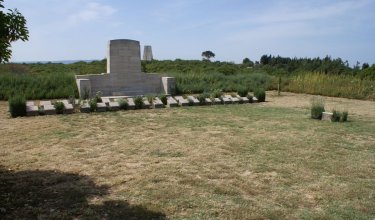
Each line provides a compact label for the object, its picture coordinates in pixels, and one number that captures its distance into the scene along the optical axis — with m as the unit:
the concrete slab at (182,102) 12.33
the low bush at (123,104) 11.30
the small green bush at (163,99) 12.34
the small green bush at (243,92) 13.97
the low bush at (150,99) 12.13
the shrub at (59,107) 10.17
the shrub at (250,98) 13.59
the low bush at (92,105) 10.68
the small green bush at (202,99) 12.65
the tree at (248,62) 47.25
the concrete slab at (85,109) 10.64
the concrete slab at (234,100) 13.14
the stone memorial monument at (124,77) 14.54
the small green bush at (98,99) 11.62
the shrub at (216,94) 13.35
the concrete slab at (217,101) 12.92
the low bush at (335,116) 9.12
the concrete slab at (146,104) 11.73
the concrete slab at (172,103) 12.11
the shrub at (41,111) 10.02
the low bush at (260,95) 13.74
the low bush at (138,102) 11.55
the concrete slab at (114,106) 11.10
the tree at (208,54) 51.66
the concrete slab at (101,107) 10.81
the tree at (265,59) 52.38
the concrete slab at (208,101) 12.77
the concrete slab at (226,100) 13.04
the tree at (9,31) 3.77
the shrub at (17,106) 9.62
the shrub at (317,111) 9.44
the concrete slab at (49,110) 10.07
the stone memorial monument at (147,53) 28.56
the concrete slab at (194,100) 12.50
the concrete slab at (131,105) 11.43
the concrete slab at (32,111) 9.85
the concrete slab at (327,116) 9.23
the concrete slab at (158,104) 11.84
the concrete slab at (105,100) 11.50
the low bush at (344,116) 9.15
